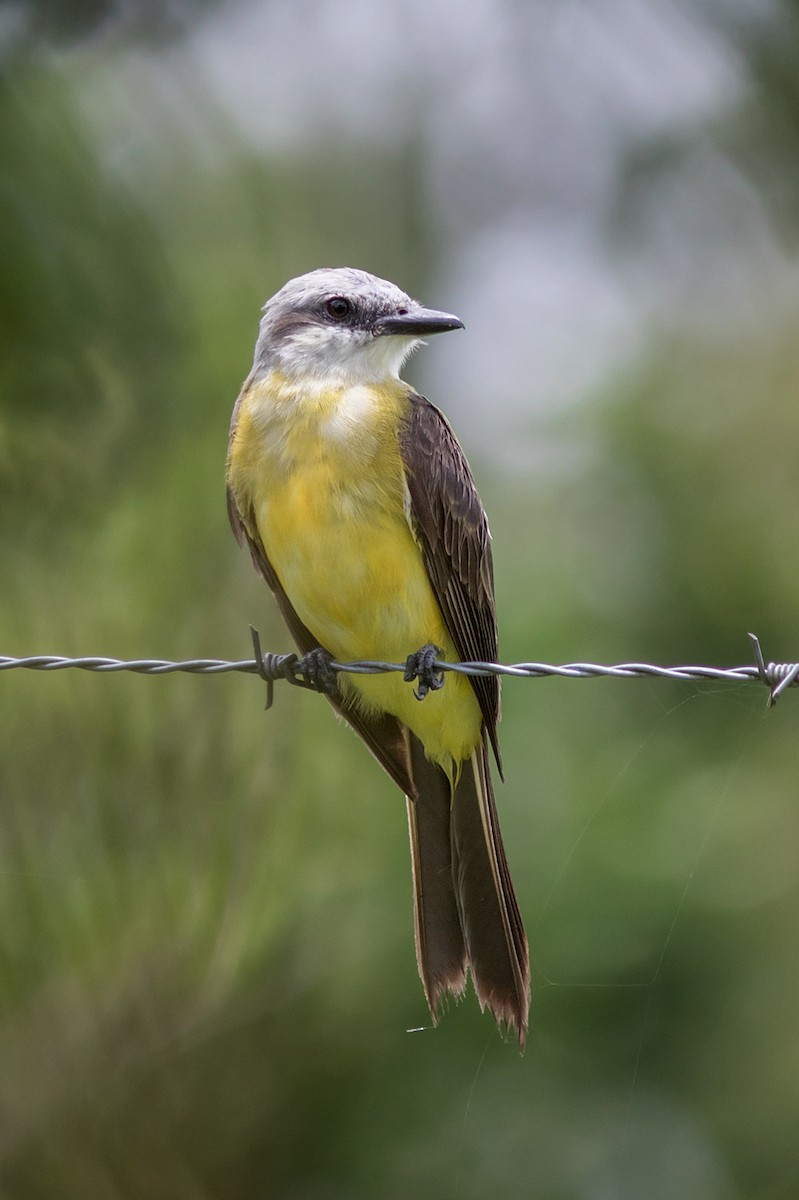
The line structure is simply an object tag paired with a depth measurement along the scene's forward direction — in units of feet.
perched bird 24.36
